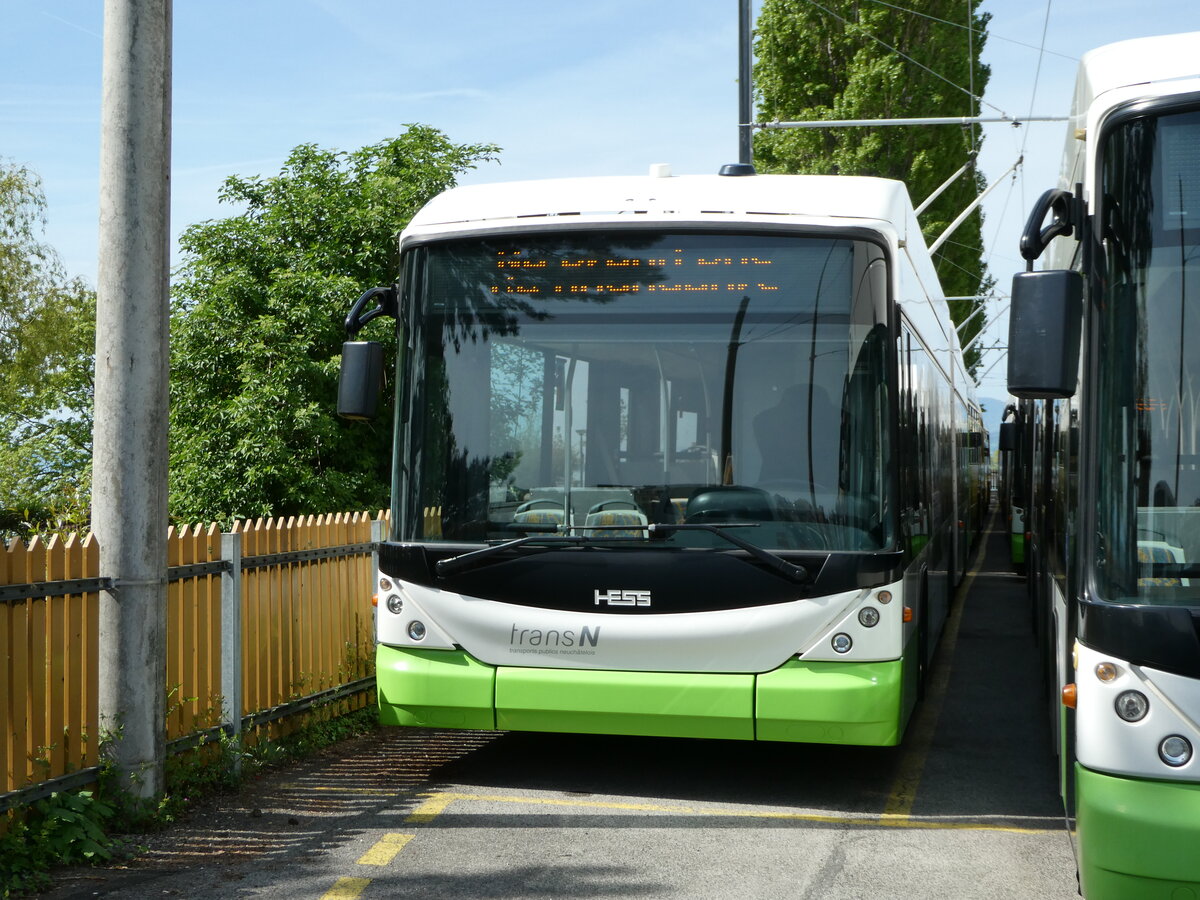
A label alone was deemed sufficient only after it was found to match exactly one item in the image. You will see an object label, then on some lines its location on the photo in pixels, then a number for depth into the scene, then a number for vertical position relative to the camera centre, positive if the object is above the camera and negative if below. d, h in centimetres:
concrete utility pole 638 +32
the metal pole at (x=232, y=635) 738 -97
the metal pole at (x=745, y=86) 1672 +435
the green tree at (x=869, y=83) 3206 +840
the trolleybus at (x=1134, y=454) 436 -2
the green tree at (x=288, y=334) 2195 +181
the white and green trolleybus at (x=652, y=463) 666 -7
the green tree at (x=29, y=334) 4150 +343
